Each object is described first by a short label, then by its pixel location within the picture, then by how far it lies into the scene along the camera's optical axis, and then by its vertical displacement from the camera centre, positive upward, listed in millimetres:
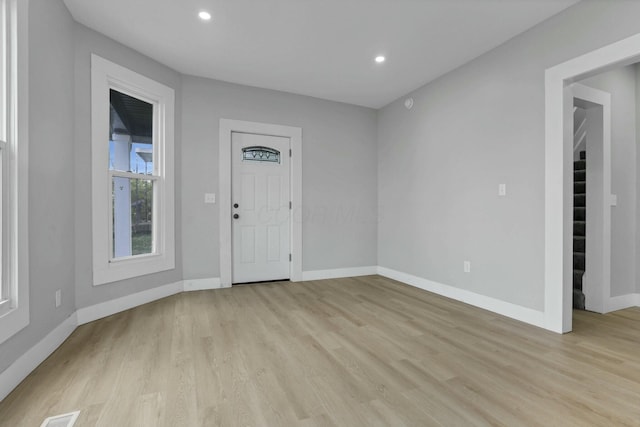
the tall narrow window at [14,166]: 1653 +261
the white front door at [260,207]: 3934 +51
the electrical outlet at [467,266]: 3205 -614
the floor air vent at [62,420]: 1363 -983
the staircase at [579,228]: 3084 -200
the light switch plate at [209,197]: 3717 +168
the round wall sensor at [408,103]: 4015 +1469
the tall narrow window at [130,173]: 2719 +385
